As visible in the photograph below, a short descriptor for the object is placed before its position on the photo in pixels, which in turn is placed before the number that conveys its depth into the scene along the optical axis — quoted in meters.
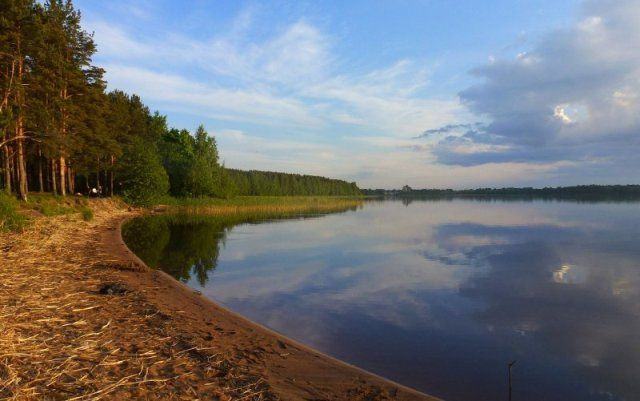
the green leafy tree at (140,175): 55.69
